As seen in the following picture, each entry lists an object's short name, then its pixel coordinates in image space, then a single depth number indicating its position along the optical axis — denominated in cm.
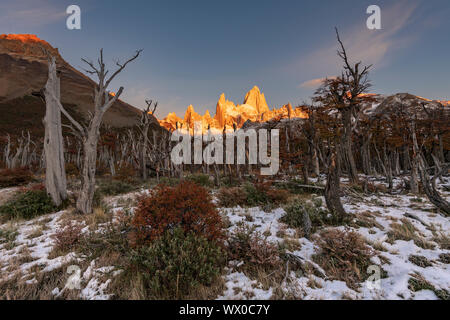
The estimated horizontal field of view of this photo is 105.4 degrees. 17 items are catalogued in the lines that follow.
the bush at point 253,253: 343
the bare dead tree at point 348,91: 784
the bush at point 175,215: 376
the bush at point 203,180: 1434
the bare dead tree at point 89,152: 664
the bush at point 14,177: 1259
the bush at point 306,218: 505
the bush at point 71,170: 1910
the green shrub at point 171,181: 1395
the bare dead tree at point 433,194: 637
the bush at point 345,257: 317
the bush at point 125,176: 1549
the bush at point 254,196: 813
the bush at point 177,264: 279
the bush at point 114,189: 1080
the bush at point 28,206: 692
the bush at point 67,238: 424
